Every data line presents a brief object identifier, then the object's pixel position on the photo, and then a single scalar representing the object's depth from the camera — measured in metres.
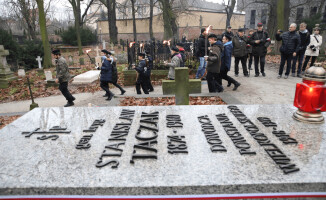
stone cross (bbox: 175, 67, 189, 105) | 4.29
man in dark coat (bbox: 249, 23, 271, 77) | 8.80
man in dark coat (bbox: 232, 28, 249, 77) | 8.70
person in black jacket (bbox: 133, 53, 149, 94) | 7.44
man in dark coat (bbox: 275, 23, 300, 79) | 7.94
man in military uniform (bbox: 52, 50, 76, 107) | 7.30
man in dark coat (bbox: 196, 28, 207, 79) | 8.91
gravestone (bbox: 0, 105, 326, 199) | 1.53
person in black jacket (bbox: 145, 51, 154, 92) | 7.85
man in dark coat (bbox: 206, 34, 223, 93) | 6.21
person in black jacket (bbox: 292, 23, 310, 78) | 8.57
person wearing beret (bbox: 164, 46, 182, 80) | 7.64
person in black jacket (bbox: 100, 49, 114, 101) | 7.75
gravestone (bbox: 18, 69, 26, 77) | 14.23
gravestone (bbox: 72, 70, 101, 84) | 11.69
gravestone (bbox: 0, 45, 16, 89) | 12.39
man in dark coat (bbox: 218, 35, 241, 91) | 7.05
